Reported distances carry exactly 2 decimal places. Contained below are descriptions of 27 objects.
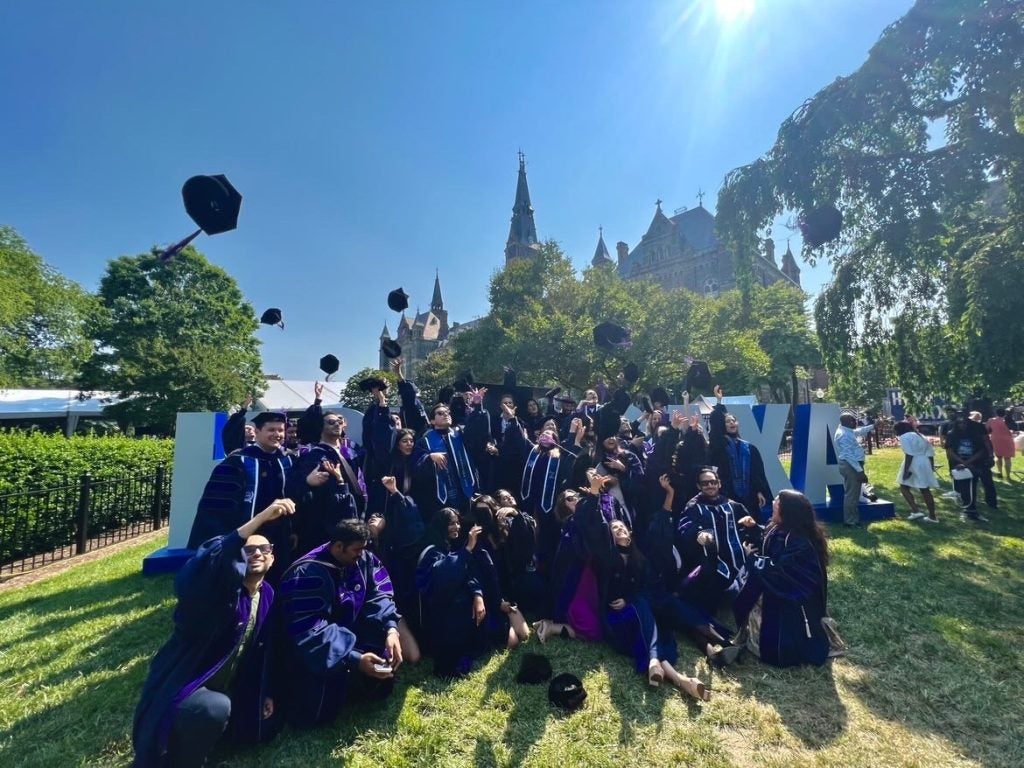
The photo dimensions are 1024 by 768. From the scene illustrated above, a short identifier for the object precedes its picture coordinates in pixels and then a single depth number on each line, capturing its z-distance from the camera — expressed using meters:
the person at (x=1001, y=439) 11.25
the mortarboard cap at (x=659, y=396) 8.60
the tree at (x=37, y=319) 22.05
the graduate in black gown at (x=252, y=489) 3.54
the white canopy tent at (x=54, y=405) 24.08
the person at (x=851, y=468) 7.66
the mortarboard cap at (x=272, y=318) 6.75
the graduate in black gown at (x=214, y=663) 2.44
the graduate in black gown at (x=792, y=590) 3.76
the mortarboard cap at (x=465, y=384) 7.95
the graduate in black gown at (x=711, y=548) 4.37
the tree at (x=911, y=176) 8.58
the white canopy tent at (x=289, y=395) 34.28
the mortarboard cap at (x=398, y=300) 7.01
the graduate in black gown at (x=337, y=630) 2.94
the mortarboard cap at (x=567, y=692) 3.24
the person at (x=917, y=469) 7.97
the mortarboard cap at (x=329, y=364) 7.35
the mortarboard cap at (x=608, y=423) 6.68
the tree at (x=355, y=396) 37.34
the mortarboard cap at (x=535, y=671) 3.57
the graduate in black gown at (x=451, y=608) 3.74
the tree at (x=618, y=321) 21.72
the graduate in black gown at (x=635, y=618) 3.49
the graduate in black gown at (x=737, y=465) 5.65
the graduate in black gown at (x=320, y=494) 4.01
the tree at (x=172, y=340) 21.39
